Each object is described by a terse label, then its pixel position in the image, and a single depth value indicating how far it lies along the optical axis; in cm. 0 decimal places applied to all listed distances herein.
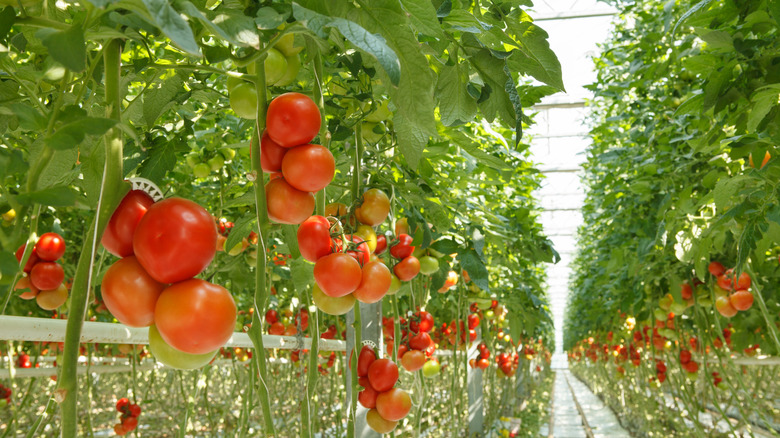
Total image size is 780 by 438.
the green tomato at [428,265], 131
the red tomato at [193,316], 40
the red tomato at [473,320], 328
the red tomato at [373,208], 92
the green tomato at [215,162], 155
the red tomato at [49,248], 95
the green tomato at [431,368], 168
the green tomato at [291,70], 70
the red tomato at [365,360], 107
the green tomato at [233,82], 67
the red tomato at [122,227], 43
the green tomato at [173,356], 44
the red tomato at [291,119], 57
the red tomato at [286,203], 59
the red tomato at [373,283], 74
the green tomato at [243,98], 65
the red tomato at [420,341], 144
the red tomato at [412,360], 134
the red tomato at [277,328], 308
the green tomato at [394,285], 109
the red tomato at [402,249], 112
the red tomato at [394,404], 100
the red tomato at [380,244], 105
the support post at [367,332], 175
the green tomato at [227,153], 160
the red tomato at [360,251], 76
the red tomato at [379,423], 103
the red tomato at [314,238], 69
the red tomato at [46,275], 92
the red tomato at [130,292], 41
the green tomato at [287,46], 67
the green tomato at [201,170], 151
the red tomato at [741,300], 225
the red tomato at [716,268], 255
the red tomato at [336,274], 68
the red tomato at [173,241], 40
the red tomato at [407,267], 110
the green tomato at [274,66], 64
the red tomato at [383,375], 103
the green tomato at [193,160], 155
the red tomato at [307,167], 57
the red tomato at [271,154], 61
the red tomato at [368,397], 105
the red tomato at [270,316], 299
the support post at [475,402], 486
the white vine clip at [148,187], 45
